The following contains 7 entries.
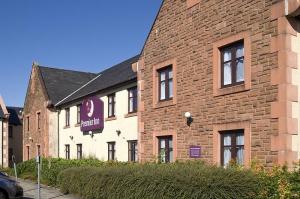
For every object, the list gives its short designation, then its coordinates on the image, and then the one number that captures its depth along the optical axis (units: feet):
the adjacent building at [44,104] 113.09
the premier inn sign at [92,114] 87.71
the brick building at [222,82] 41.50
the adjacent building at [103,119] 78.02
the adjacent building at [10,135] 143.74
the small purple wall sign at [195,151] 51.36
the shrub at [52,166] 79.71
